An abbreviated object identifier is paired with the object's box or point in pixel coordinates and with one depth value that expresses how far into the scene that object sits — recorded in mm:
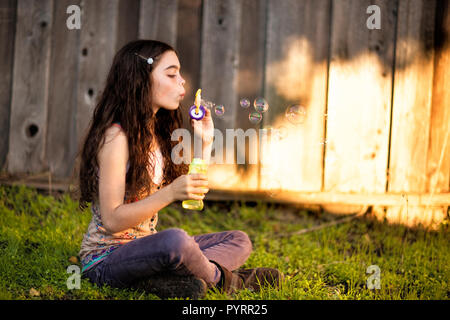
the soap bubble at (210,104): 3115
